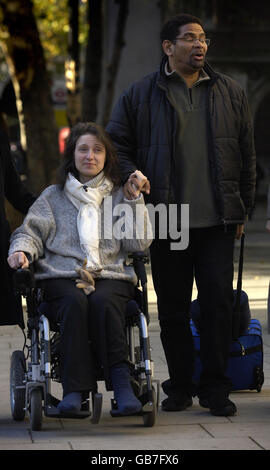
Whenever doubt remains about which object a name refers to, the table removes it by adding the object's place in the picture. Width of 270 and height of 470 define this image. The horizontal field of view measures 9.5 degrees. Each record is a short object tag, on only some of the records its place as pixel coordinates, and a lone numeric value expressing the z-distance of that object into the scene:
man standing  8.51
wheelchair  7.87
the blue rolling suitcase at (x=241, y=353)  8.99
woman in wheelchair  7.85
